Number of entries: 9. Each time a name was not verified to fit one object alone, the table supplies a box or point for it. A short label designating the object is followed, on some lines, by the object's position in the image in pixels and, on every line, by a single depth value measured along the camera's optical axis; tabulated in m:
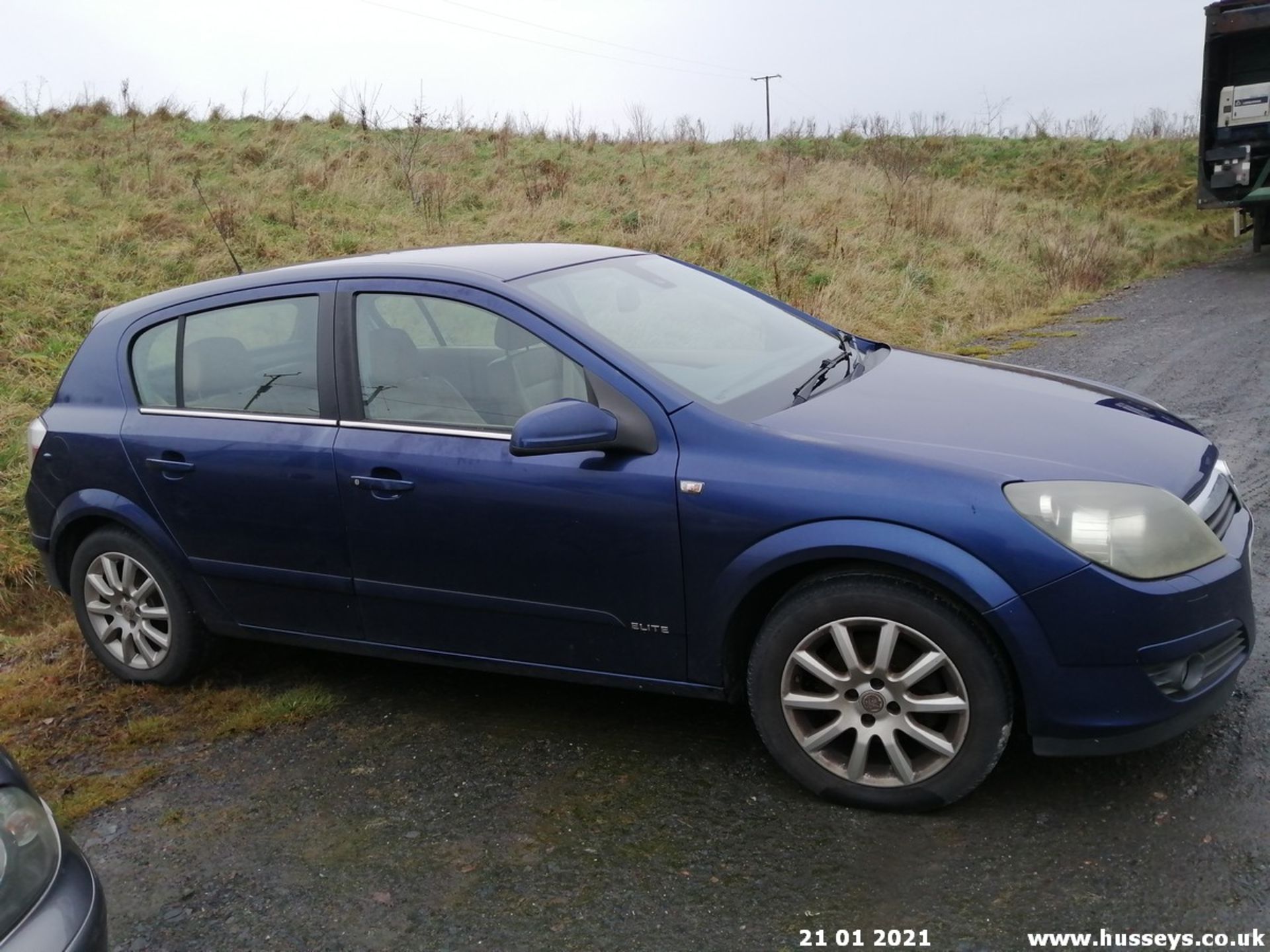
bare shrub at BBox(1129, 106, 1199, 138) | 25.02
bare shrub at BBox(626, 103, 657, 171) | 23.89
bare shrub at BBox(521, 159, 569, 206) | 16.73
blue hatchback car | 3.01
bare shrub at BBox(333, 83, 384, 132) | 20.94
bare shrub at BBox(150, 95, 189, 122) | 19.80
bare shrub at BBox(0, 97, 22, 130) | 17.81
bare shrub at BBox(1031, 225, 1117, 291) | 13.95
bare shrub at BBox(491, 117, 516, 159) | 20.22
